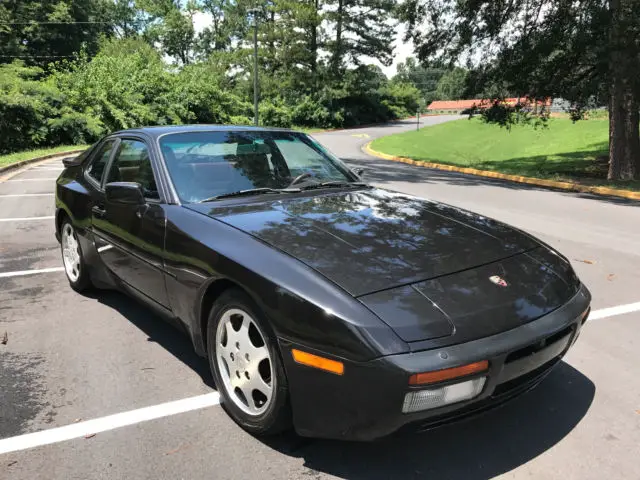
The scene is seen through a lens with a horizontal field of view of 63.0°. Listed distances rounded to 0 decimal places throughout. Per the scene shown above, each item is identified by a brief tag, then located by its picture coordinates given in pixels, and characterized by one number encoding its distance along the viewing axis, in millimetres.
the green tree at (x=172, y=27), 68438
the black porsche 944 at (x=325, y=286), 2047
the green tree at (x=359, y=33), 47156
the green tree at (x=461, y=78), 18094
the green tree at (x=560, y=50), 11969
